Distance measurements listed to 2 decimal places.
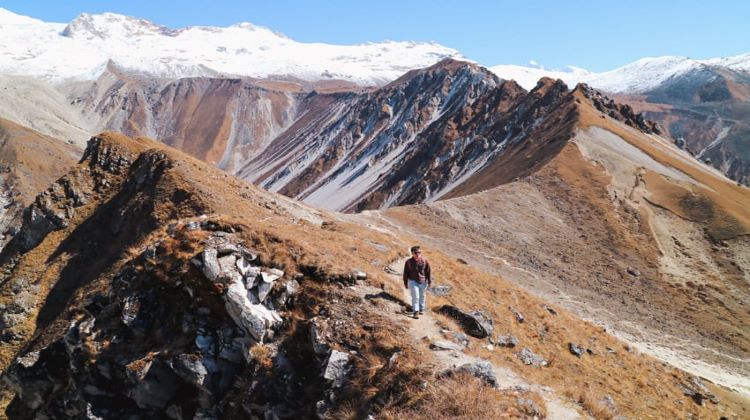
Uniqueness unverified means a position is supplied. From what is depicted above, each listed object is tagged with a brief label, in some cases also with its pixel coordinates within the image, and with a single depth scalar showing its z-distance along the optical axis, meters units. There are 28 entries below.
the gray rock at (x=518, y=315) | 20.05
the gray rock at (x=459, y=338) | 13.48
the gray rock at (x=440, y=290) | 18.60
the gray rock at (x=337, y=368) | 11.42
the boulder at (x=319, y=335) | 12.22
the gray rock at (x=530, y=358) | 15.54
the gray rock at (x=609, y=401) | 14.07
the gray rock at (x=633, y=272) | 47.97
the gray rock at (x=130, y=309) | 15.26
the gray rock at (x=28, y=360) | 16.78
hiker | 14.21
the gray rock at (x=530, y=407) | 10.35
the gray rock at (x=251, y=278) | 14.11
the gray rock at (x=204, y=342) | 13.38
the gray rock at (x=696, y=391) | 20.77
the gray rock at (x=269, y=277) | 14.18
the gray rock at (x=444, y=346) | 12.24
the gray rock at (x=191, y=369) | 12.97
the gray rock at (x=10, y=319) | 25.23
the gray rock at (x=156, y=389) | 13.53
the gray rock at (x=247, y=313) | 13.14
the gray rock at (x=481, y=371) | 10.83
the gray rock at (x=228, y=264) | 14.35
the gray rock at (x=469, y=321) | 15.30
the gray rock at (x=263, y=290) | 13.95
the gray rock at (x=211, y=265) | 14.24
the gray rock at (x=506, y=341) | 15.97
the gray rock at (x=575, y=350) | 19.73
